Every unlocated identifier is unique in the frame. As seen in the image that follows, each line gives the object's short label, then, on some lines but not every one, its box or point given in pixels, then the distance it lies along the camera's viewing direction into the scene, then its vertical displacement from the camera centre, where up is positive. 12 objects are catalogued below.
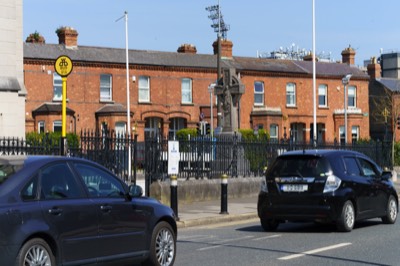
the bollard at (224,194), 18.27 -1.12
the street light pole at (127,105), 46.34 +2.85
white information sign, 18.31 -0.20
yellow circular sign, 16.53 +1.89
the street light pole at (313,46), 39.03 +5.29
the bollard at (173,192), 16.72 -0.97
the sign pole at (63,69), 16.36 +1.80
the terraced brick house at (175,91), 48.19 +4.18
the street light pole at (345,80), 46.76 +4.21
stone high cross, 28.12 +1.99
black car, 14.88 -0.88
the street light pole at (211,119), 51.51 +2.04
